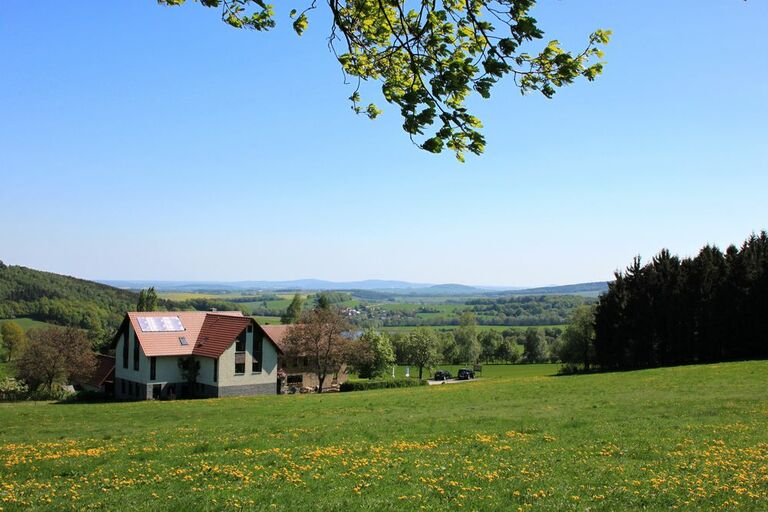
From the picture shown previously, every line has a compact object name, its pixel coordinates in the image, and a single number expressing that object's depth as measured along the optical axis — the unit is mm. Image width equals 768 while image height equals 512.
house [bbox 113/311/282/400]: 52812
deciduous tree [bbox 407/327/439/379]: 85750
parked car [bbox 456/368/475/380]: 79875
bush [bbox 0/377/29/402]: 54375
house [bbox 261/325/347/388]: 65625
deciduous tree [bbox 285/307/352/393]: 57531
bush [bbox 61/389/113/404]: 52141
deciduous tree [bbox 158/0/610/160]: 6633
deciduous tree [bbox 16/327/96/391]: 56406
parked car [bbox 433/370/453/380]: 80619
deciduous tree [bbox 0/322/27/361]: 97194
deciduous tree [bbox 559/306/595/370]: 76125
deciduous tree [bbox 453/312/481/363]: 119938
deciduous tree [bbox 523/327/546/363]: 127875
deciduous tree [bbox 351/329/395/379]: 74500
